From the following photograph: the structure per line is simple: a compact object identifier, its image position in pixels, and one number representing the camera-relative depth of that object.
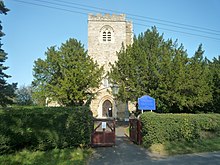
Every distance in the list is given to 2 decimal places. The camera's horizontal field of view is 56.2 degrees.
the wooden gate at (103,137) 11.66
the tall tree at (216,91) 20.11
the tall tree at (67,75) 23.08
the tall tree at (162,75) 17.55
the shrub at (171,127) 11.15
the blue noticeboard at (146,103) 13.97
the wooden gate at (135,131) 12.36
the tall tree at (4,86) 20.09
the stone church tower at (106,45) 32.06
